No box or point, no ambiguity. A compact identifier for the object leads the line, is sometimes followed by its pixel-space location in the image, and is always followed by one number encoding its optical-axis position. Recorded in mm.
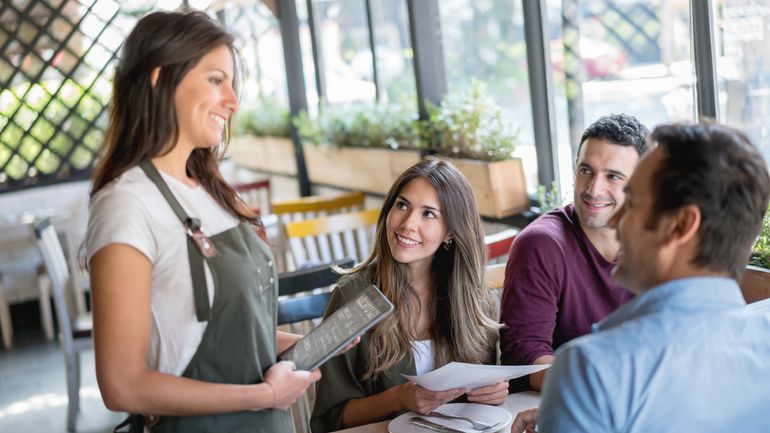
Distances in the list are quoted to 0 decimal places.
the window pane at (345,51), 5223
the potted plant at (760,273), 1999
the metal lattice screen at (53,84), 6281
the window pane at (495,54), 3508
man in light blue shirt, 940
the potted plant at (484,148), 3254
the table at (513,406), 1584
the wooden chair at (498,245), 2605
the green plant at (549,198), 3006
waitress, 1169
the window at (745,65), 2283
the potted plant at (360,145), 4227
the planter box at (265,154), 6009
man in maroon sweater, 1877
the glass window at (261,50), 6767
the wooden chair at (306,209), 3902
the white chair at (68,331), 3689
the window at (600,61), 3082
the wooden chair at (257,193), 5266
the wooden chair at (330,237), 3271
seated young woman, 1752
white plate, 1531
